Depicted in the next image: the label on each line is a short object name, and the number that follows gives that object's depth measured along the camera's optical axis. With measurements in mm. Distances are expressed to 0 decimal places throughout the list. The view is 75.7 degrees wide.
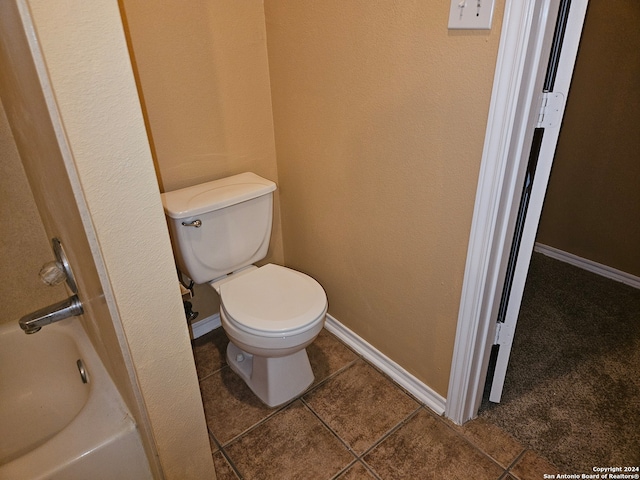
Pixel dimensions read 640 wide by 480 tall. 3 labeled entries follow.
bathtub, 890
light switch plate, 1018
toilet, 1465
